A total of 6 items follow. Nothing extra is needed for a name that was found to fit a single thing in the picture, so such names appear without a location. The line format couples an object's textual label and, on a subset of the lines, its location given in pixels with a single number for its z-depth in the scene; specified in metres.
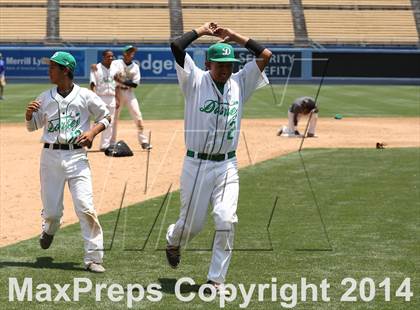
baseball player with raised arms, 7.28
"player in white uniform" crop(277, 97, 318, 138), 20.58
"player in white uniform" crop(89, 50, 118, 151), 17.23
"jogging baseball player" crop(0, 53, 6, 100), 33.21
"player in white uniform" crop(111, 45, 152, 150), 17.38
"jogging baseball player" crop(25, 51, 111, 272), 8.26
